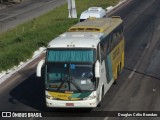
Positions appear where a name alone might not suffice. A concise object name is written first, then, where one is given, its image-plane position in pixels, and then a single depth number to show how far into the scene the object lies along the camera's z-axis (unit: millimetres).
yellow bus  21453
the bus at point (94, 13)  47806
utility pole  55169
